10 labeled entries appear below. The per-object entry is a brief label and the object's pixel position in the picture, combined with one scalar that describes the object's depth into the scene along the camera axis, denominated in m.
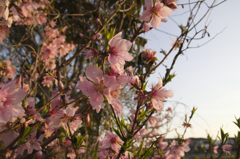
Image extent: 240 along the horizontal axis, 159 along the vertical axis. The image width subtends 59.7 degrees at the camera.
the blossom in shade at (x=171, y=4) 0.23
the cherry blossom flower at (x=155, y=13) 0.23
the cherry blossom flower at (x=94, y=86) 0.18
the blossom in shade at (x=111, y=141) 0.28
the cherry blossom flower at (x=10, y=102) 0.19
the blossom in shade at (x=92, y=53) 0.19
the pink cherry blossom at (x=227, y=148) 0.29
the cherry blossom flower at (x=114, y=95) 0.18
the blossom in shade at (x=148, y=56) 0.22
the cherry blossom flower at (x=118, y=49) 0.18
